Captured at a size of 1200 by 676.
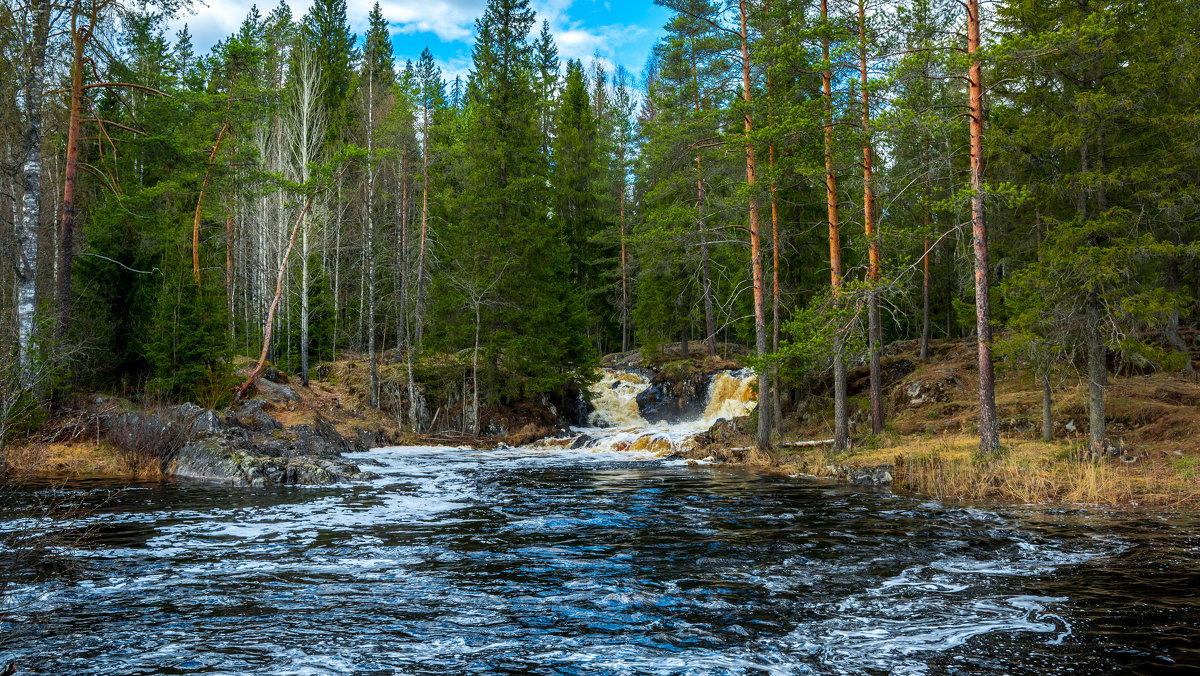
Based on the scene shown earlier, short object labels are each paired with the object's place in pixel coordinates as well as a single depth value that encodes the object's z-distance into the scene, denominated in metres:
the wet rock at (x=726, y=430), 22.67
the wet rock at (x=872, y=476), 14.59
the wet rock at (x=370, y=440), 23.25
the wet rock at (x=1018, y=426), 16.91
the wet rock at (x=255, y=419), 20.00
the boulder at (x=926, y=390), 20.83
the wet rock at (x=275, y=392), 23.33
